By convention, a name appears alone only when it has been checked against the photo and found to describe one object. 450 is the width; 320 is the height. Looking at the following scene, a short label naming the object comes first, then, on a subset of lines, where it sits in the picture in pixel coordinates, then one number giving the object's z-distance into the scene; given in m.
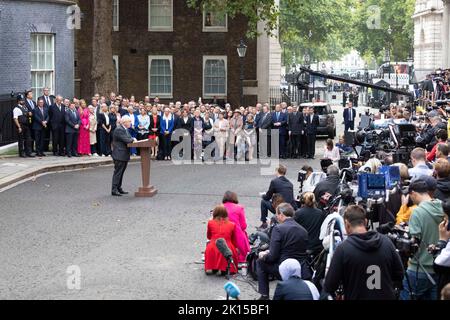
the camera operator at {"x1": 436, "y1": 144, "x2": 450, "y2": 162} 16.03
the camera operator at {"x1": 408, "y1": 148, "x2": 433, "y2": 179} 15.18
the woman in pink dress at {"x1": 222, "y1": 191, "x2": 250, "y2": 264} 15.87
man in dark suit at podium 23.89
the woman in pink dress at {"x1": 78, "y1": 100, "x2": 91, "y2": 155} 32.12
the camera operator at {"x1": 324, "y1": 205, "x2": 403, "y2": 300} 9.93
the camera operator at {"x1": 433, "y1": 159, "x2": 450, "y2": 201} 13.19
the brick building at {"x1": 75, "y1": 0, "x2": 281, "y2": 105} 50.83
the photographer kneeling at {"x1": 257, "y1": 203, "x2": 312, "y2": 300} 13.45
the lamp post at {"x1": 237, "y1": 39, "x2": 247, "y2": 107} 45.22
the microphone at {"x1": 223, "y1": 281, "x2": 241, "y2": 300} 8.66
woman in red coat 15.31
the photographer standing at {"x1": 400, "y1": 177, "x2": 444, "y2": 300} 11.12
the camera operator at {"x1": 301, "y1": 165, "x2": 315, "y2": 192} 18.52
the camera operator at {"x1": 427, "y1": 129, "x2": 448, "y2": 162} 19.06
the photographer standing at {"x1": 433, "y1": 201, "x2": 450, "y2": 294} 10.73
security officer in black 30.66
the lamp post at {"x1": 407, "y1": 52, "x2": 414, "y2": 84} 57.72
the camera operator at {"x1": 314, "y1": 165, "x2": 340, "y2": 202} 16.64
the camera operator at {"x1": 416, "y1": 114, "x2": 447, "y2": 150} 21.66
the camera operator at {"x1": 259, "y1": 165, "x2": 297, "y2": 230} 18.61
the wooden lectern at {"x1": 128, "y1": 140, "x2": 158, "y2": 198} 23.75
